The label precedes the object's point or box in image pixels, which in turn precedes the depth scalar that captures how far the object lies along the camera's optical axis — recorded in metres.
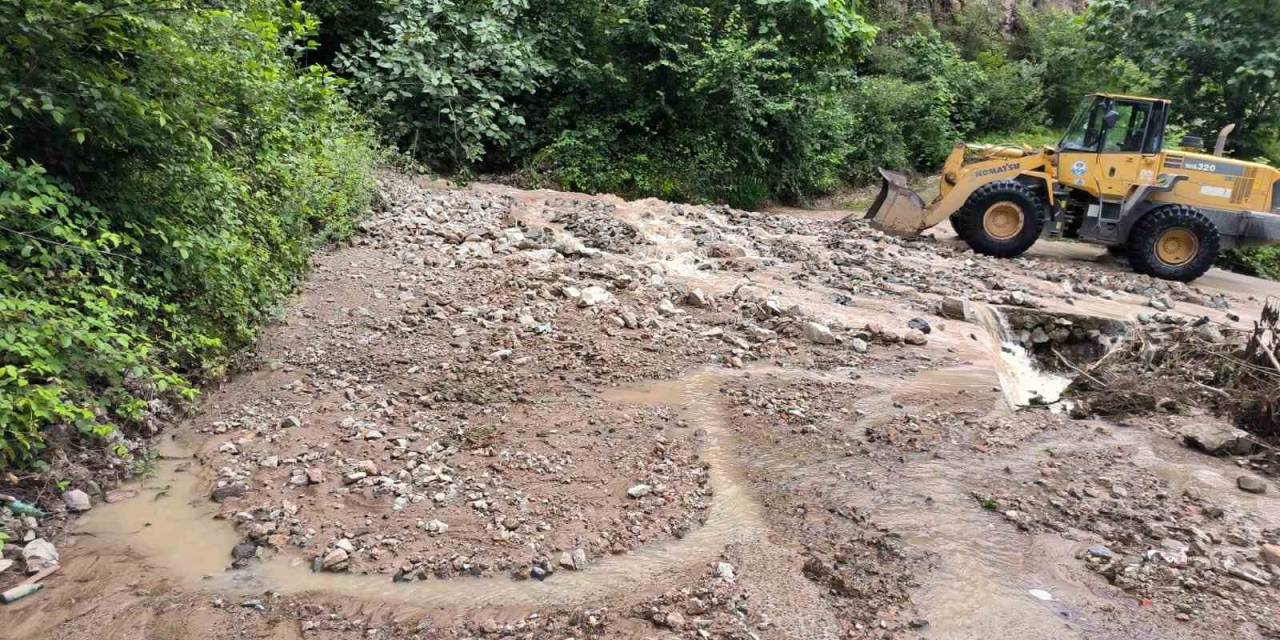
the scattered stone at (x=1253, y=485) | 4.87
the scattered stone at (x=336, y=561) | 3.64
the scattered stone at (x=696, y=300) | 7.38
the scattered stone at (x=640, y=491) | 4.42
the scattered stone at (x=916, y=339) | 6.93
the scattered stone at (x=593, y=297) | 6.94
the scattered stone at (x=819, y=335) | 6.77
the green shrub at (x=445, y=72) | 11.99
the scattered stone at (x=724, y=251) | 9.07
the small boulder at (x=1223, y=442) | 5.38
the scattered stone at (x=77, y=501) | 3.86
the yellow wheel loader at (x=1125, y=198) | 10.17
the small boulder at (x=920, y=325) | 7.21
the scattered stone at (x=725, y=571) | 3.73
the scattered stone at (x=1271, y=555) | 3.99
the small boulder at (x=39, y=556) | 3.43
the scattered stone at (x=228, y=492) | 4.13
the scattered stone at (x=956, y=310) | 7.67
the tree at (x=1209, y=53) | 12.84
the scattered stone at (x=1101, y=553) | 4.03
